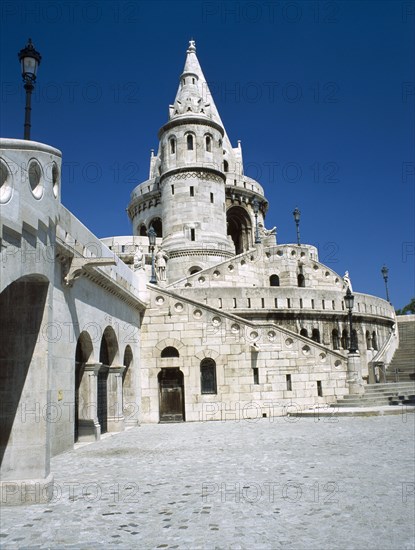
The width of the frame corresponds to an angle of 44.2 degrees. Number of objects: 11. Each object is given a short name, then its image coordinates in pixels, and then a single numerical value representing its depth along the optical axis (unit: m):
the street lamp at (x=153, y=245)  30.16
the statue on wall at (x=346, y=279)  32.52
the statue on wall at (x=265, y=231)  43.73
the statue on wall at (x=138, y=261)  20.69
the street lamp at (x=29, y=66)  9.52
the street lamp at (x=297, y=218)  38.25
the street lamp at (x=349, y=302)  23.12
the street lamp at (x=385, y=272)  43.34
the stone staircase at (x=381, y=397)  20.45
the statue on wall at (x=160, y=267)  27.25
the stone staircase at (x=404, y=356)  26.34
